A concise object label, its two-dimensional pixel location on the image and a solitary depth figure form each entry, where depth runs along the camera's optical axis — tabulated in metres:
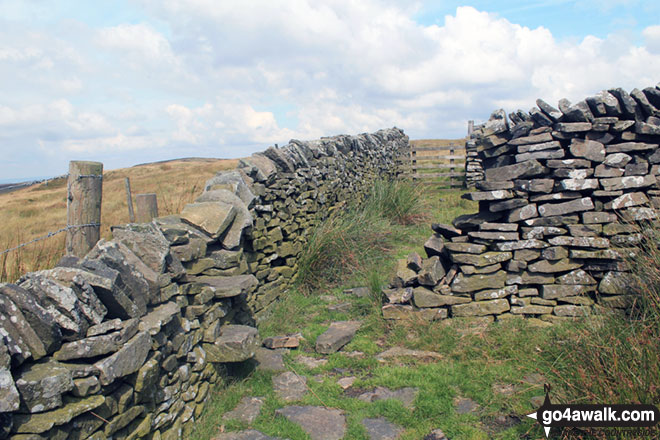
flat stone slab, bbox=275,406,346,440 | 3.63
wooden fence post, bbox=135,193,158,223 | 4.55
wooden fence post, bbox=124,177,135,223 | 5.30
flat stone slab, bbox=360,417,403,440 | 3.54
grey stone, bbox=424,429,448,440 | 3.46
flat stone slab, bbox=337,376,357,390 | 4.39
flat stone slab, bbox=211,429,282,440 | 3.58
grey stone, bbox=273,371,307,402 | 4.23
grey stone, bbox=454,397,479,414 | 3.76
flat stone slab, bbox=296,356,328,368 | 4.87
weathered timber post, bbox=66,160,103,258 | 3.61
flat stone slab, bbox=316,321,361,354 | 5.12
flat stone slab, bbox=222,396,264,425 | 3.87
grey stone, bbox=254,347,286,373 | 4.76
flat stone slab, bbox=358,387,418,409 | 4.04
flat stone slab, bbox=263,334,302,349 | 5.28
